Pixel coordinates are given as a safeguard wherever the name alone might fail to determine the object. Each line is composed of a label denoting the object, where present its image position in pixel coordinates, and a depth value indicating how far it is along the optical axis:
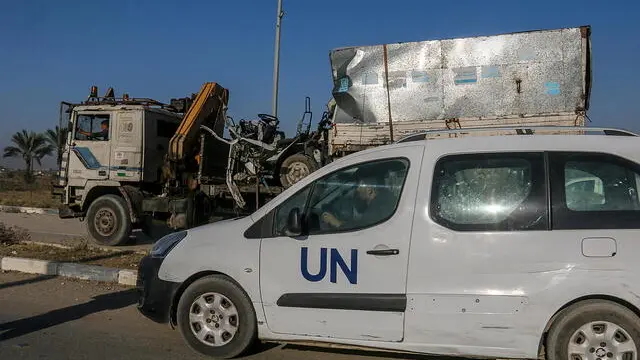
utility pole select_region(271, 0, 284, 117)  14.23
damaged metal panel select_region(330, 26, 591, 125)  7.59
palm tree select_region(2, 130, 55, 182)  36.31
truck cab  10.98
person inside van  4.29
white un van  3.86
